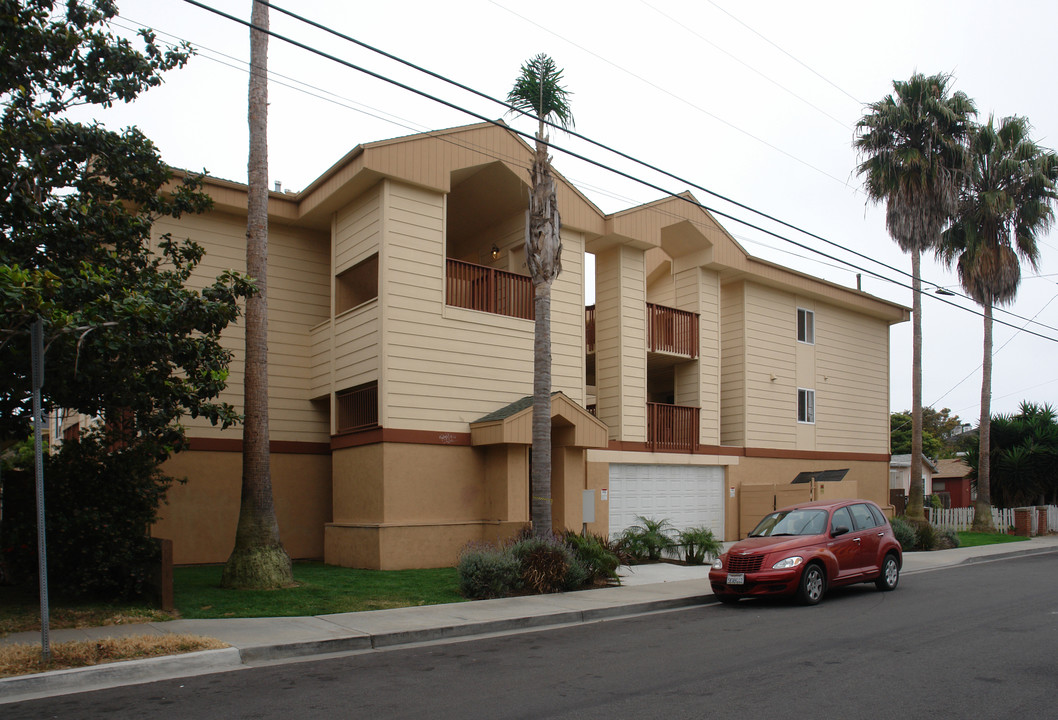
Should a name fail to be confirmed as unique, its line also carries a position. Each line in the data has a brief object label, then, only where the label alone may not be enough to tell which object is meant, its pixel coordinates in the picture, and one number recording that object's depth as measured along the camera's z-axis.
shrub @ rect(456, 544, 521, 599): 13.01
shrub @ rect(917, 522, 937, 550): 22.92
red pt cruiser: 12.33
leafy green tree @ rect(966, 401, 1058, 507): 32.50
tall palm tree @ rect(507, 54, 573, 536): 14.73
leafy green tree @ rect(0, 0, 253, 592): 9.98
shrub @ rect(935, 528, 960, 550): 23.44
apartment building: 17.33
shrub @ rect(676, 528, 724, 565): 18.14
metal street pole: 7.95
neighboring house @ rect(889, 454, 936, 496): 44.88
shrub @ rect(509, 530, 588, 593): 13.49
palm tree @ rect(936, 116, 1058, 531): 28.39
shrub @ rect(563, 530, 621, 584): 14.44
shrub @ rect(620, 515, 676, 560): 18.09
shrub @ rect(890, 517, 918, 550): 22.22
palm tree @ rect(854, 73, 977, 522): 25.95
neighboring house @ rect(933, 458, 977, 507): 49.16
